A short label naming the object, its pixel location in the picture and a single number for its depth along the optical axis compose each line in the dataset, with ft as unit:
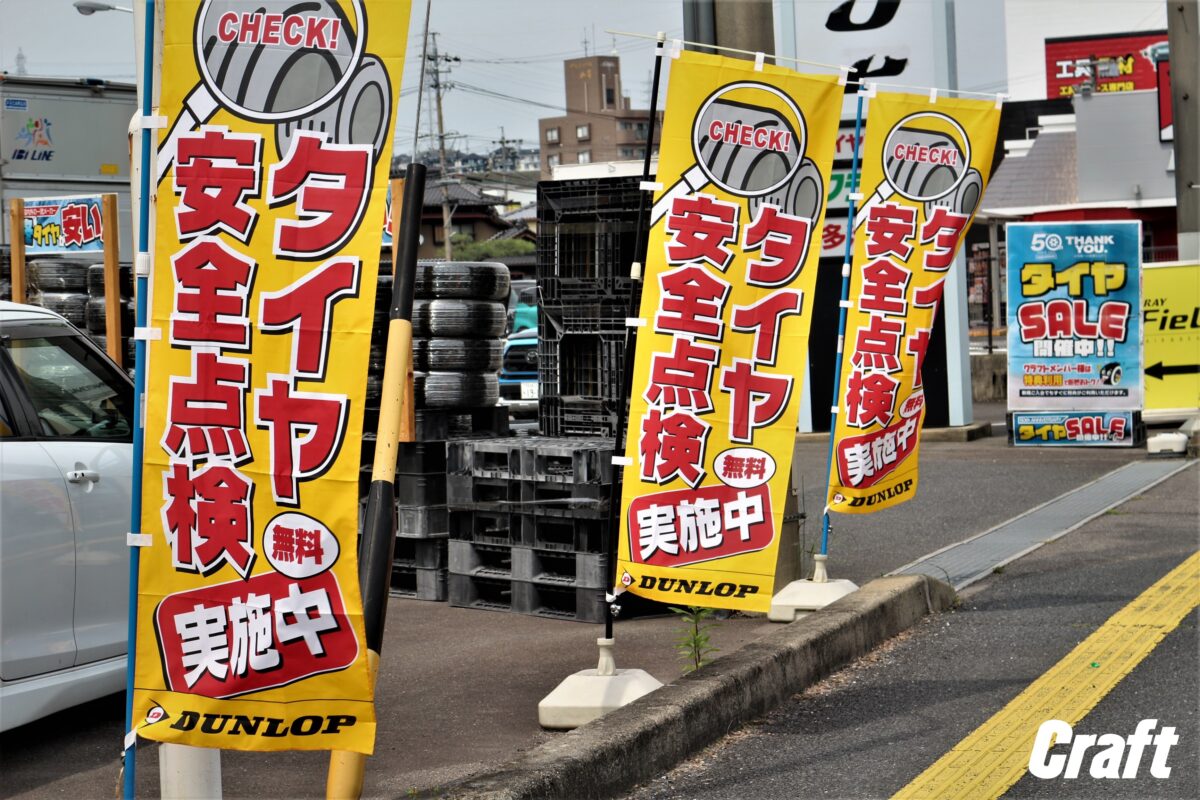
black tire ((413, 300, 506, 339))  27.22
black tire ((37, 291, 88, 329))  35.76
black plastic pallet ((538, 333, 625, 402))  26.76
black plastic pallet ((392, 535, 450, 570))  27.04
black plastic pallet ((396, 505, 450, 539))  26.94
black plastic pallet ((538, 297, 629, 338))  26.63
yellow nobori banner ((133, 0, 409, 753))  11.91
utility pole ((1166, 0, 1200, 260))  54.80
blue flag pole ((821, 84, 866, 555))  25.89
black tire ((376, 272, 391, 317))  26.81
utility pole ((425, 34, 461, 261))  184.80
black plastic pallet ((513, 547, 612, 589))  24.44
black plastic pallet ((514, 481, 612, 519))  24.25
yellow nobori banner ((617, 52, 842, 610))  19.39
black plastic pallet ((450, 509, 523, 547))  25.44
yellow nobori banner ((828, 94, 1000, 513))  25.71
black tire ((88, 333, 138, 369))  32.58
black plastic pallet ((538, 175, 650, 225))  26.48
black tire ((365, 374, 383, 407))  27.18
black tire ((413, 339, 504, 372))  26.96
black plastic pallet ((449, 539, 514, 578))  26.09
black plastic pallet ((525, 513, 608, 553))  24.36
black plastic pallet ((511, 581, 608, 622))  24.76
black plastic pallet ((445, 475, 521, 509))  25.46
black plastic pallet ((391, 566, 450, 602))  27.17
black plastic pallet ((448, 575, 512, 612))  26.27
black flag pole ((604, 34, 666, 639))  19.04
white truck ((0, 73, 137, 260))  54.75
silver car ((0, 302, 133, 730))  16.56
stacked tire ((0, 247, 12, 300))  38.29
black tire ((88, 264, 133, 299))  33.22
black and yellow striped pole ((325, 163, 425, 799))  13.42
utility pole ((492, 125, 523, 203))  272.04
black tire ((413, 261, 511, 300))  27.40
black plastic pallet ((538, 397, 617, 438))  27.04
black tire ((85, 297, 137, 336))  33.24
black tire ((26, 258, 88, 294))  36.27
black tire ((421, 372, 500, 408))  26.93
